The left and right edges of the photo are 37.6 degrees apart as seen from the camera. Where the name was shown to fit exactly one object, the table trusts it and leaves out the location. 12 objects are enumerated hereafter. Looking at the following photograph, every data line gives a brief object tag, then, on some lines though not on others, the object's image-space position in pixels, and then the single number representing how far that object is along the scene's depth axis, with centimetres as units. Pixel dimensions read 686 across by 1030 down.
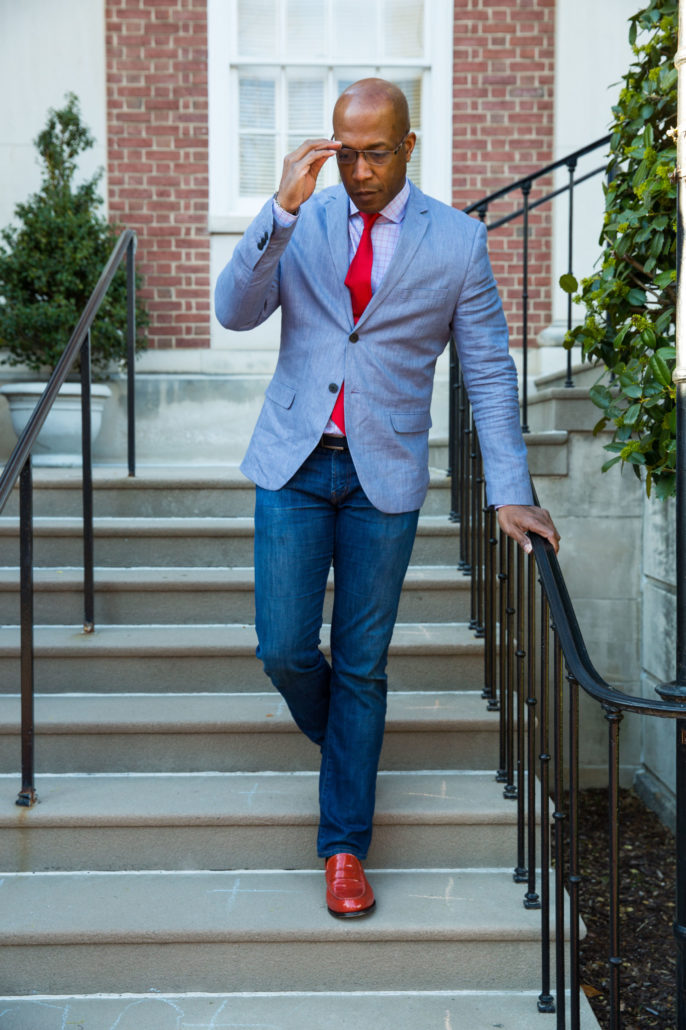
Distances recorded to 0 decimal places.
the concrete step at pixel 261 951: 230
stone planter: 510
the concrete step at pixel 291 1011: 216
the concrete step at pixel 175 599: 347
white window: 604
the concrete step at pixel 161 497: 398
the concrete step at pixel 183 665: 321
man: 221
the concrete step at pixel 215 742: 292
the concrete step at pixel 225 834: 261
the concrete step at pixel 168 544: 372
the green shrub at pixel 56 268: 530
